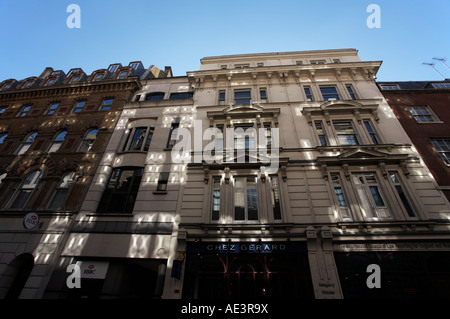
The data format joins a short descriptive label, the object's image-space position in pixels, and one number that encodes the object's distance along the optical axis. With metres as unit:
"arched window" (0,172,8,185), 14.39
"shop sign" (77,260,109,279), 9.90
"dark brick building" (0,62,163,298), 10.90
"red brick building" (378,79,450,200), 11.73
